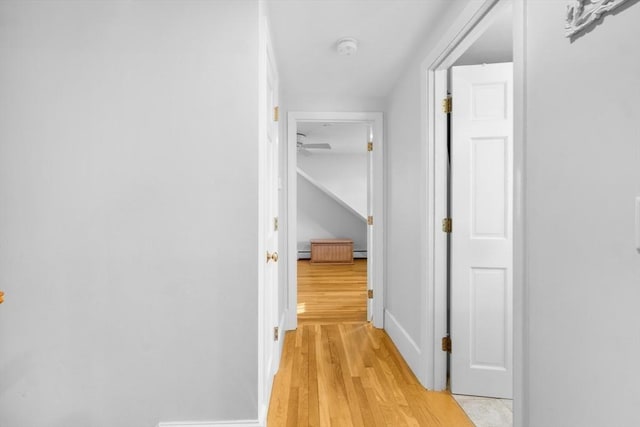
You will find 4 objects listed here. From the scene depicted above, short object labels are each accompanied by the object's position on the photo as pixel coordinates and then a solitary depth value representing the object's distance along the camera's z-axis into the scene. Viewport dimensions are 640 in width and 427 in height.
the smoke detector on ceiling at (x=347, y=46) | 2.18
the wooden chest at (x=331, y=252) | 7.26
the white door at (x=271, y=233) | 1.98
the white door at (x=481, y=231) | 2.06
